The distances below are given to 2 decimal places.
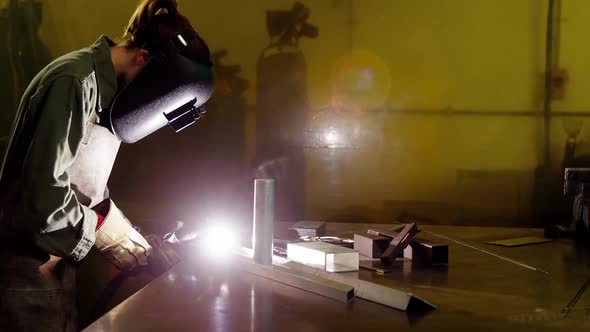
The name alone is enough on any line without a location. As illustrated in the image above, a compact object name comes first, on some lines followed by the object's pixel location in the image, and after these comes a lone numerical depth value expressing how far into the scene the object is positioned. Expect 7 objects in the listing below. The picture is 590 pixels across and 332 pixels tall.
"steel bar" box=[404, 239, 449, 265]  1.58
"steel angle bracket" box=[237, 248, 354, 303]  1.19
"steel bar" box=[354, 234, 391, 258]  1.63
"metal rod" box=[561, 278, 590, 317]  1.16
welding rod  1.60
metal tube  1.39
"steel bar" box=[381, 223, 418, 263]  1.55
